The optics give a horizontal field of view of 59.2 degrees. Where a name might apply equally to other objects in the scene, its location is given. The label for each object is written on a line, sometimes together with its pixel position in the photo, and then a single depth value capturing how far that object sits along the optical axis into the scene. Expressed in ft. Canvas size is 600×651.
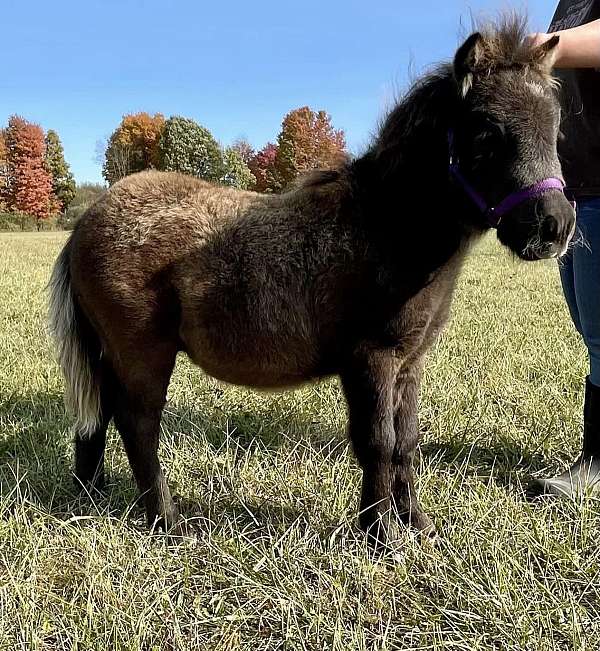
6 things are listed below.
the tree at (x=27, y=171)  159.63
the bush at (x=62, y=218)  132.57
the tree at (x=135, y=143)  127.75
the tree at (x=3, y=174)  160.15
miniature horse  6.64
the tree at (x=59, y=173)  171.22
